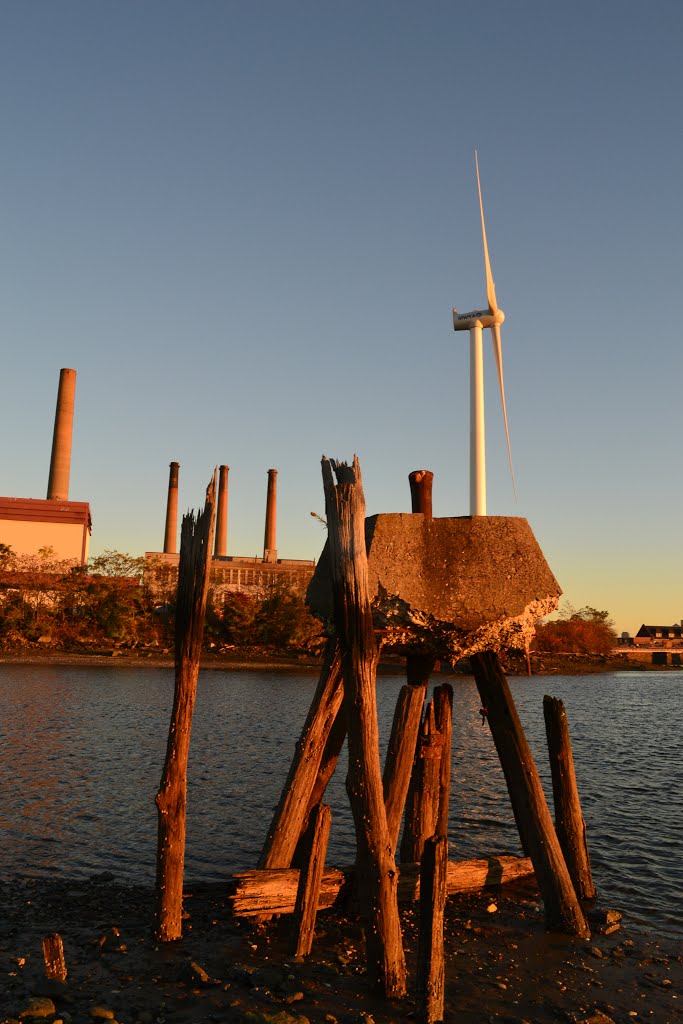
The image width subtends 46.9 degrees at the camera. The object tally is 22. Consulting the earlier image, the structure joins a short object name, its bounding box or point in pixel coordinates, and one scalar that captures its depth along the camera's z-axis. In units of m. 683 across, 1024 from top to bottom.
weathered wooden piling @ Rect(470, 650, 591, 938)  11.43
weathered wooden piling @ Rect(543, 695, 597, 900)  12.36
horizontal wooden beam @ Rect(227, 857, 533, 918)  10.64
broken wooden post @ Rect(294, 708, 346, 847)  11.13
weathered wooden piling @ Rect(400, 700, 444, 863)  11.47
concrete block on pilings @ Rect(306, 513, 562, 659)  10.66
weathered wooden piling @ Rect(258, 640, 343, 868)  10.89
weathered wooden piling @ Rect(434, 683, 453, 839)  11.38
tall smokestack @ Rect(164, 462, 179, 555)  109.40
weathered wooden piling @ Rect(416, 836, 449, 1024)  8.27
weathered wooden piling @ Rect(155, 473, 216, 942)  9.97
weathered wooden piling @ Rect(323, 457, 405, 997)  9.02
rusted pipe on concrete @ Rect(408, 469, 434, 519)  12.38
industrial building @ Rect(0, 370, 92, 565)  87.88
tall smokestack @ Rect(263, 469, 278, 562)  112.56
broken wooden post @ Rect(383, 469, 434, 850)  11.05
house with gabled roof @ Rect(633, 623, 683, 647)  153.49
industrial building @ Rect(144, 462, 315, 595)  100.12
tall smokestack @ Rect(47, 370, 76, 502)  89.44
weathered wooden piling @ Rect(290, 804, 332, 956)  9.56
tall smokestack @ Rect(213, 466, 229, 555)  110.25
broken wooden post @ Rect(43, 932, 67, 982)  8.91
